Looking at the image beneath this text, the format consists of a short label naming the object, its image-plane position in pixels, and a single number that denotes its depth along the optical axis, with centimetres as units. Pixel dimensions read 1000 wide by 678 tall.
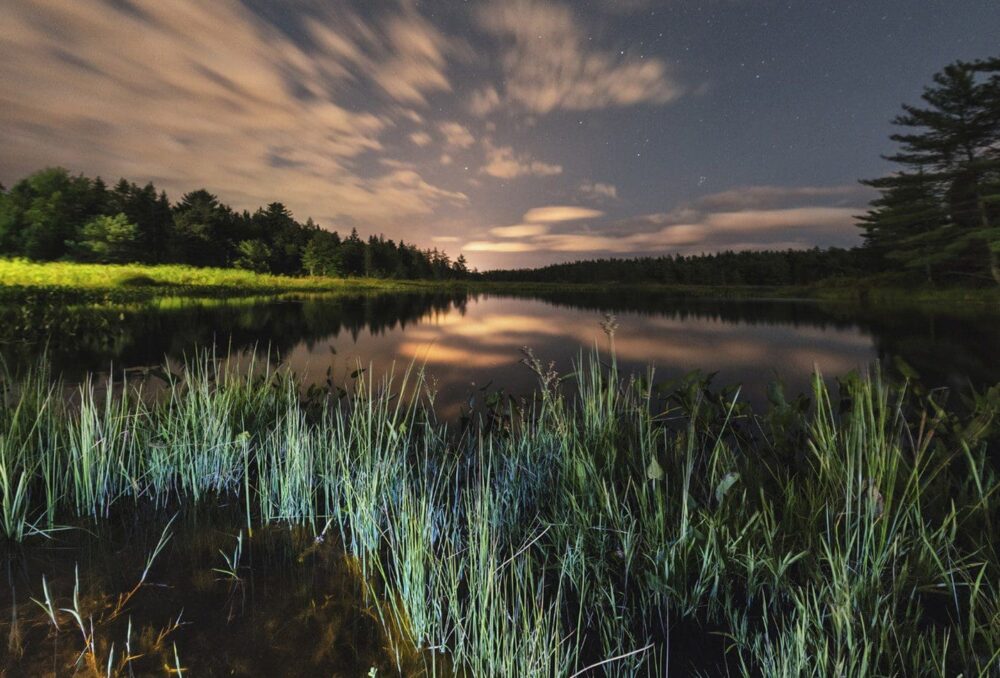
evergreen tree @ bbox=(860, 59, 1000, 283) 2933
